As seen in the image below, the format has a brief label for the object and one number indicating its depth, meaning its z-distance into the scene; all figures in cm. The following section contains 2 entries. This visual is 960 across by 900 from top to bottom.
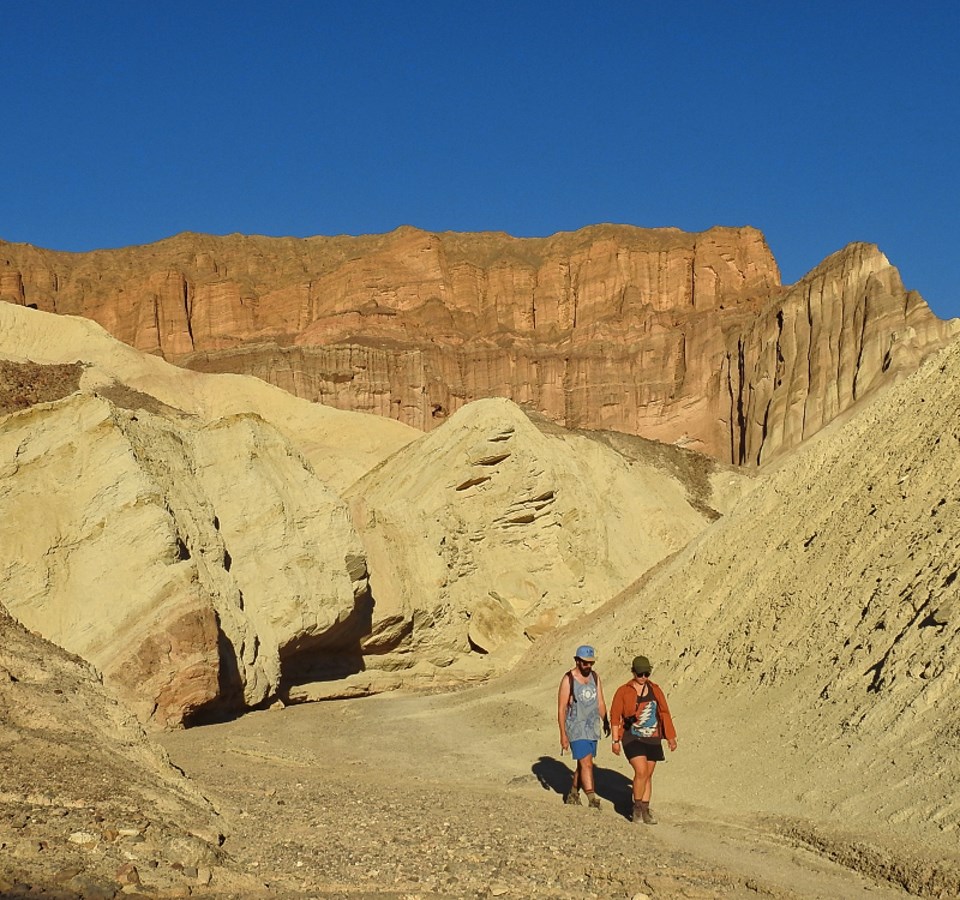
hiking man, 920
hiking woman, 859
